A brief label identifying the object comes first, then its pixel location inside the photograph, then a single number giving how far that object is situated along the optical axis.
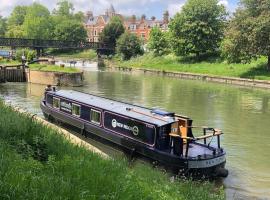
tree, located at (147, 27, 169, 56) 85.62
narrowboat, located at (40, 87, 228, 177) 15.75
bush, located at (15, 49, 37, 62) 59.81
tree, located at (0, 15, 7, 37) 169.62
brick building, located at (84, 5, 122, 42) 153.62
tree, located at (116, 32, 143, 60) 96.38
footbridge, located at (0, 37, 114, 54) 93.64
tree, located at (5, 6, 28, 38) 165.12
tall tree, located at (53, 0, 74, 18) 153.00
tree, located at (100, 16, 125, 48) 116.31
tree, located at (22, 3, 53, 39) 131.38
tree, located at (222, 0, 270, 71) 54.92
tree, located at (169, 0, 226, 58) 74.94
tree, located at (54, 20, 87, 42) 128.80
